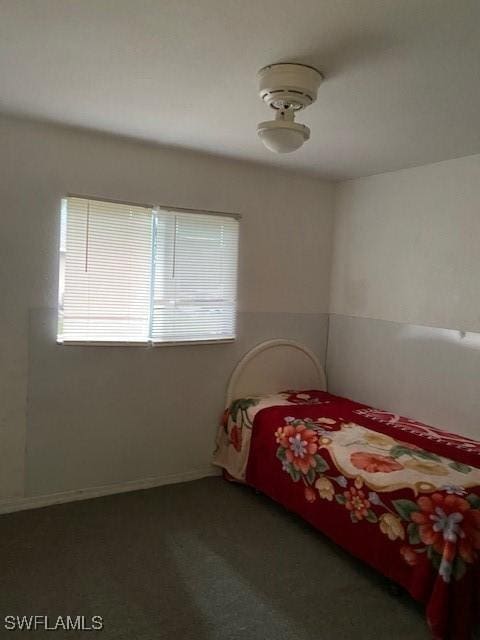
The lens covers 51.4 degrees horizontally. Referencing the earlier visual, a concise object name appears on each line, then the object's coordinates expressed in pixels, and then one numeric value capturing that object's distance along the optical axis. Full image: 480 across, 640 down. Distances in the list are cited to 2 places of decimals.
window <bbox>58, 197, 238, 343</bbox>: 3.03
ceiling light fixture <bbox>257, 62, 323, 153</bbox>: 1.92
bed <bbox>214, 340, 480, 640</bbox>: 2.09
